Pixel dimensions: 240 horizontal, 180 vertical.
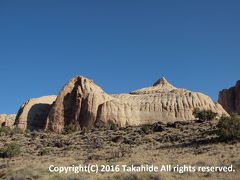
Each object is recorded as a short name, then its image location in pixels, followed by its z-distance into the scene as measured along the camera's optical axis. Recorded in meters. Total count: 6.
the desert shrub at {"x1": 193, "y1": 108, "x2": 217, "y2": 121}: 65.68
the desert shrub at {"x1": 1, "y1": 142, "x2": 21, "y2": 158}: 44.78
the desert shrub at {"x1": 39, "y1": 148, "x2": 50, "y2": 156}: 44.48
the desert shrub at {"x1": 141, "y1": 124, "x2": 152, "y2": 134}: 56.67
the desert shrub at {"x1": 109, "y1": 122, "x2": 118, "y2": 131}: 67.56
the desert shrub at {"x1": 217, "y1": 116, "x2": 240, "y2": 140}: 41.19
